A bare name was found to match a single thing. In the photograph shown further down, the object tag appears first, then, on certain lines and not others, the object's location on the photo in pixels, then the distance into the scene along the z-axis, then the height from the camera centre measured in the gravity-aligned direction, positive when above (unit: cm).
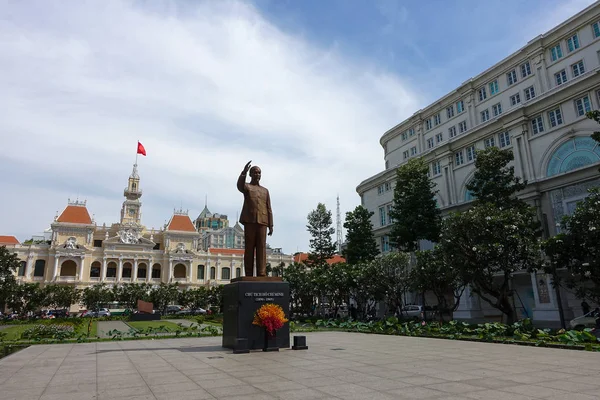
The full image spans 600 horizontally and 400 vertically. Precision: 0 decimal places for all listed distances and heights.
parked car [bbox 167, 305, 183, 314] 5738 -115
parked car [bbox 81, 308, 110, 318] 5232 -129
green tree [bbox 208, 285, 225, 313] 5705 +22
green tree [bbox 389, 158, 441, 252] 3384 +688
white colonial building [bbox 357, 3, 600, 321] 2806 +1289
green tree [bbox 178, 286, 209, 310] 5849 +34
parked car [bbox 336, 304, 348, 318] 4625 -165
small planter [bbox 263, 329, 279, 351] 1291 -136
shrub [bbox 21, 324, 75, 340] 1923 -141
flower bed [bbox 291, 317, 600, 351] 1305 -158
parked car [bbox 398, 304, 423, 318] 3637 -142
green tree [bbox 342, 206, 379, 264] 4138 +589
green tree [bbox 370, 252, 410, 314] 2898 +141
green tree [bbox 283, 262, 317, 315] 4050 +90
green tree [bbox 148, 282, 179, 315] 5612 +57
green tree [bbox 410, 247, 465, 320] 2573 +123
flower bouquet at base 1275 -69
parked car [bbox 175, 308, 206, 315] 5592 -156
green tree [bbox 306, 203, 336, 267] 4963 +773
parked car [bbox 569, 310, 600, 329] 1903 -146
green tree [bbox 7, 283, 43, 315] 4712 +64
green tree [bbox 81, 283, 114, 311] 5497 +74
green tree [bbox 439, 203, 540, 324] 2180 +251
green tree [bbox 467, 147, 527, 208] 2783 +771
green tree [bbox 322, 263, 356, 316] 3384 +115
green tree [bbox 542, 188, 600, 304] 1908 +218
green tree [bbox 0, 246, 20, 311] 3901 +313
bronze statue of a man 1438 +265
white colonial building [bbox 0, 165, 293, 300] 7250 +901
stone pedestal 1283 -24
